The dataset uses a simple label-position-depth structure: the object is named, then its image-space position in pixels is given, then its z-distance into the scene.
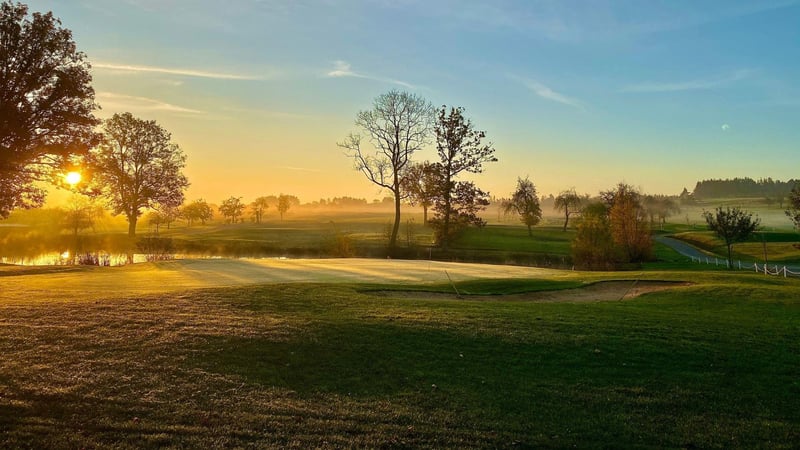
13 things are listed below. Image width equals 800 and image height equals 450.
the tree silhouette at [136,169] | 45.22
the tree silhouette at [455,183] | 55.28
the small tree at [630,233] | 53.90
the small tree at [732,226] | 43.06
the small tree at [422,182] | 53.31
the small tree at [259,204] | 143.07
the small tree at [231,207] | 132.62
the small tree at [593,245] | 48.94
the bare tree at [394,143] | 50.53
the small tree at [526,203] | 85.59
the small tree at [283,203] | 150.25
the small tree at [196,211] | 117.12
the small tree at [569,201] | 111.38
